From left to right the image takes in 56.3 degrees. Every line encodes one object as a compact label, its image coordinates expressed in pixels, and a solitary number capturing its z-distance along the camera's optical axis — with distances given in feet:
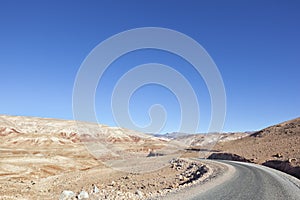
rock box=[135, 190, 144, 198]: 57.93
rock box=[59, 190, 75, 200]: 72.37
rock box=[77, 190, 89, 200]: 61.33
